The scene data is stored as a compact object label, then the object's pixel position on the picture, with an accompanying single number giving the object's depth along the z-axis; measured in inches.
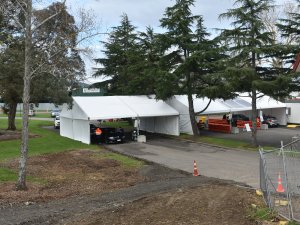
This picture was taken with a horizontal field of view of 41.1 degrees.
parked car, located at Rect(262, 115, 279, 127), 1873.8
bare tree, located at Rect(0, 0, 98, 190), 609.0
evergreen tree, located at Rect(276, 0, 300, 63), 1248.6
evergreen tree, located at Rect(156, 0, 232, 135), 1424.7
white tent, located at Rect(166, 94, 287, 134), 1633.2
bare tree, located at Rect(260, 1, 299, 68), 2233.3
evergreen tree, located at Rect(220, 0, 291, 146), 1153.4
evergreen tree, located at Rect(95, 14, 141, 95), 1969.7
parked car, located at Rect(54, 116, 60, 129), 1962.4
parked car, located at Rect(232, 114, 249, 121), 1860.0
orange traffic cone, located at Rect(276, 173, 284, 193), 510.9
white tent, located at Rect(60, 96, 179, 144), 1366.9
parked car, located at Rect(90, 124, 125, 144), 1341.4
